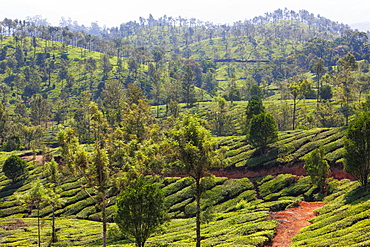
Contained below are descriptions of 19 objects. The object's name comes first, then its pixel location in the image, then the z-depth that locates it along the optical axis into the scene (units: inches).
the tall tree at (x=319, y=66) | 5259.4
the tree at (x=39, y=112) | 6884.8
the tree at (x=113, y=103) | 5114.2
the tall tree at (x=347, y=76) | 4274.1
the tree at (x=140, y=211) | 1389.0
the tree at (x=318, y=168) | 2456.9
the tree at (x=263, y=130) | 3216.0
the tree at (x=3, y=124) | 5782.5
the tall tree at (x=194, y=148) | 1392.7
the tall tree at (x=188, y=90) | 7524.6
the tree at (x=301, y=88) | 4106.8
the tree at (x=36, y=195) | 1856.5
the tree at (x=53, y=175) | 2313.0
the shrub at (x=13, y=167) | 3873.0
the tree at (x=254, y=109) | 4224.9
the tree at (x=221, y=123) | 5516.7
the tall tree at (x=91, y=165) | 1696.6
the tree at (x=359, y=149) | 1908.2
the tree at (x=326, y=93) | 5826.8
